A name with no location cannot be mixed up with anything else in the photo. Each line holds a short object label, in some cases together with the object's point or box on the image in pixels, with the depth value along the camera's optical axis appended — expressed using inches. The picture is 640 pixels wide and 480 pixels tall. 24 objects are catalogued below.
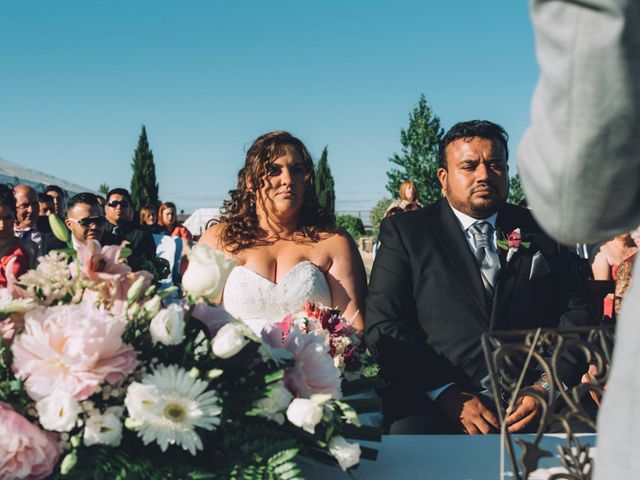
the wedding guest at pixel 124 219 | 283.7
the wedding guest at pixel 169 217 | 452.1
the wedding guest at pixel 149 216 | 418.0
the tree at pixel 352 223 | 1395.2
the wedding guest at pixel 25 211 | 272.7
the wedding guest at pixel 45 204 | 342.8
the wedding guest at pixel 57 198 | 358.9
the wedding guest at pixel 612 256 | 237.0
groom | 118.6
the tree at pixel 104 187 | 2502.5
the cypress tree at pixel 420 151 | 1576.0
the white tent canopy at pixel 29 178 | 415.5
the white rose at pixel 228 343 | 53.3
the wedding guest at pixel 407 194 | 339.4
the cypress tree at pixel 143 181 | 1508.4
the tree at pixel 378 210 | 1404.3
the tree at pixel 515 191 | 1862.7
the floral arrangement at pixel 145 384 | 50.3
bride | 145.3
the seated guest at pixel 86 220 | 199.8
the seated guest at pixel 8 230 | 190.2
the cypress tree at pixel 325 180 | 1931.6
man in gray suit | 26.0
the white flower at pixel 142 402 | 50.1
